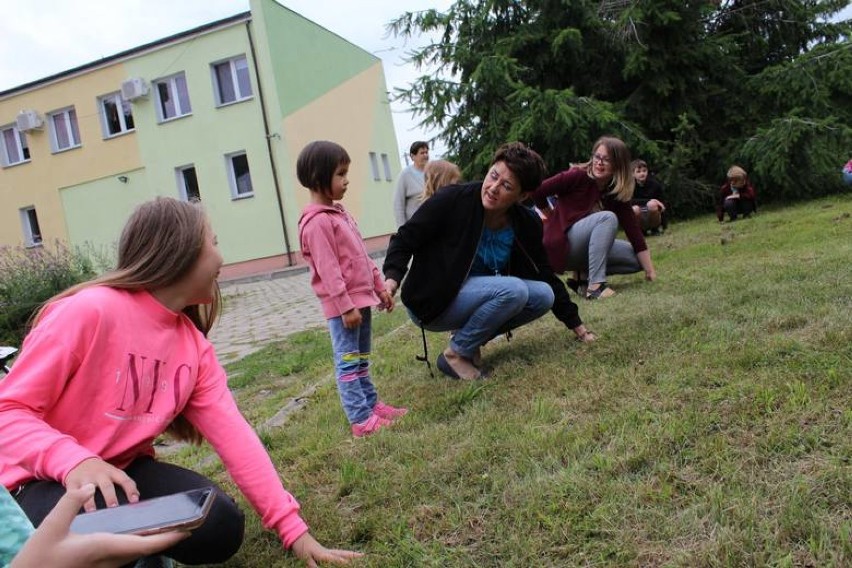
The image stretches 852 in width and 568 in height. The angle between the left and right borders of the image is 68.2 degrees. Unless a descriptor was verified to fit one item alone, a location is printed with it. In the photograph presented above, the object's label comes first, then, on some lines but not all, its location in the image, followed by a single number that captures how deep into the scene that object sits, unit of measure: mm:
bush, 8812
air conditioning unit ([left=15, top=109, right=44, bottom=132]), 18562
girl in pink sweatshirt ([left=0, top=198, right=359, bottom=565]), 1632
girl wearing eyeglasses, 5363
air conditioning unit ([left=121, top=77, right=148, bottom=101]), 17391
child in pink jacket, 2961
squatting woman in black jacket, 3311
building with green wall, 17016
